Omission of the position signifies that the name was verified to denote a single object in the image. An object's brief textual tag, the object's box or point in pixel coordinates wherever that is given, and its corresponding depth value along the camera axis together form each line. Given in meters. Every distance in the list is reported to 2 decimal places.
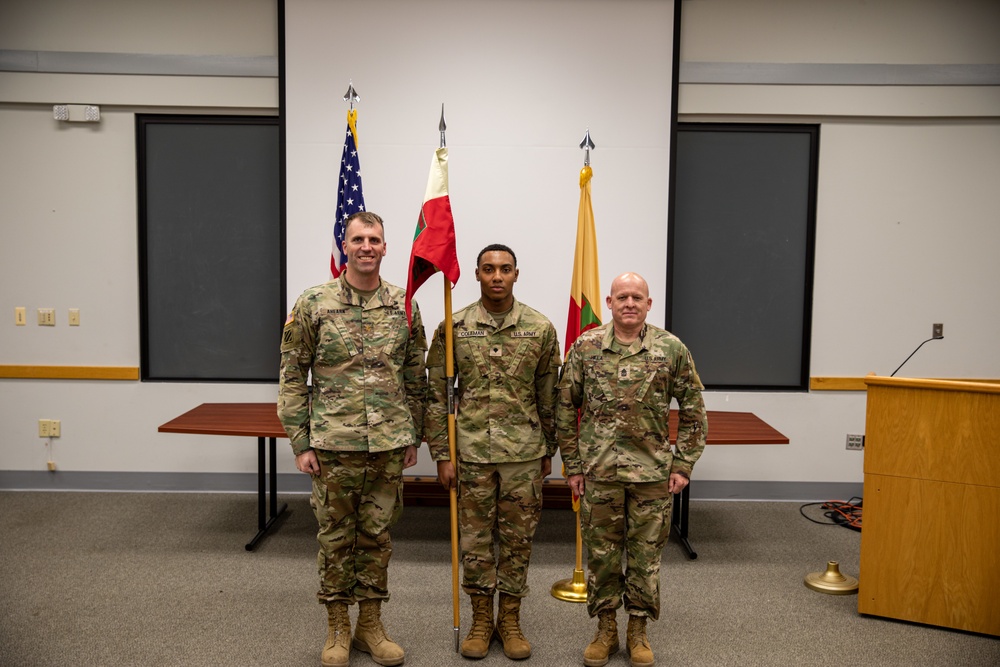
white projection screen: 4.36
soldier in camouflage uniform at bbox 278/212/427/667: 2.63
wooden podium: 2.91
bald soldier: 2.63
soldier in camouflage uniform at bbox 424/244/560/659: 2.75
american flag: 3.43
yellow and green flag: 3.51
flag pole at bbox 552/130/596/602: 3.28
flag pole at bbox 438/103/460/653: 2.77
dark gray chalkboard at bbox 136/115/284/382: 4.71
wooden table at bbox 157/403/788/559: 3.78
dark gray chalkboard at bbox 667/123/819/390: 4.72
